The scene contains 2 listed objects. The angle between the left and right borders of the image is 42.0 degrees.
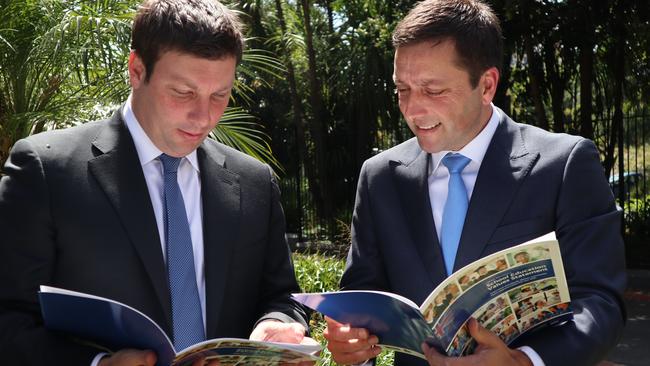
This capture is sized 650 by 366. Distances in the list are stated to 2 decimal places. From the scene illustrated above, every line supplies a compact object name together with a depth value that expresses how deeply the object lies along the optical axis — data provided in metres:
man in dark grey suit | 2.41
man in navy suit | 2.61
